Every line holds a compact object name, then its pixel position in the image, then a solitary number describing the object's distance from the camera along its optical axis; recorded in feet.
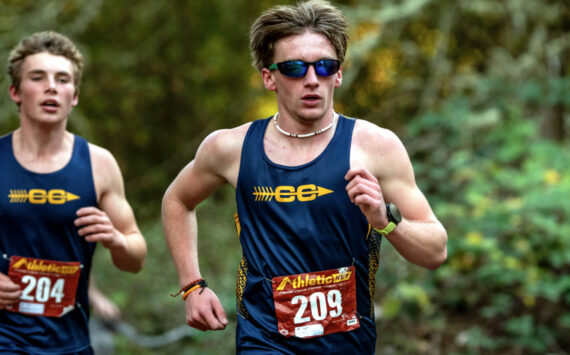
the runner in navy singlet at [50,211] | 25.40
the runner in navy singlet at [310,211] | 20.27
